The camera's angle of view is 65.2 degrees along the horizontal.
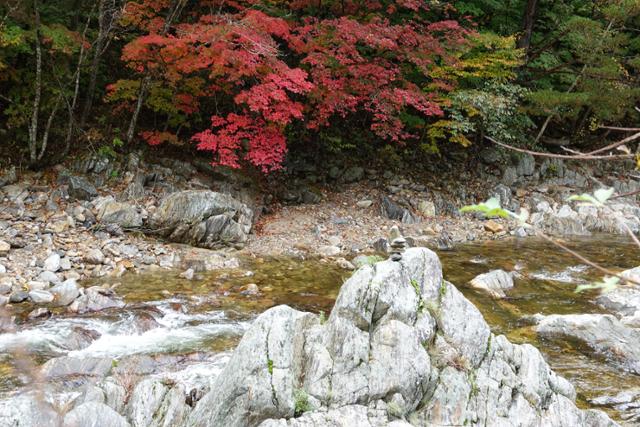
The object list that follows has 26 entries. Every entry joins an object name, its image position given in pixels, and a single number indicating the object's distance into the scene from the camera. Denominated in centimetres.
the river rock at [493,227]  1477
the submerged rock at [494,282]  976
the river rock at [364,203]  1477
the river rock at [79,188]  1132
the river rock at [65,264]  920
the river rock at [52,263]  905
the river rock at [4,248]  913
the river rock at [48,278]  864
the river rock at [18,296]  795
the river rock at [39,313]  742
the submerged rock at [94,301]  786
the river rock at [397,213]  1444
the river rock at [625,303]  846
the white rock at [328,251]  1171
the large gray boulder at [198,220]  1115
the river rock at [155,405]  504
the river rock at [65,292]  802
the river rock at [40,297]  803
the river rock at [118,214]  1092
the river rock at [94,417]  466
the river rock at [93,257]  959
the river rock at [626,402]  568
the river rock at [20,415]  459
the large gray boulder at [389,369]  473
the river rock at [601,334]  714
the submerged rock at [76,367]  586
